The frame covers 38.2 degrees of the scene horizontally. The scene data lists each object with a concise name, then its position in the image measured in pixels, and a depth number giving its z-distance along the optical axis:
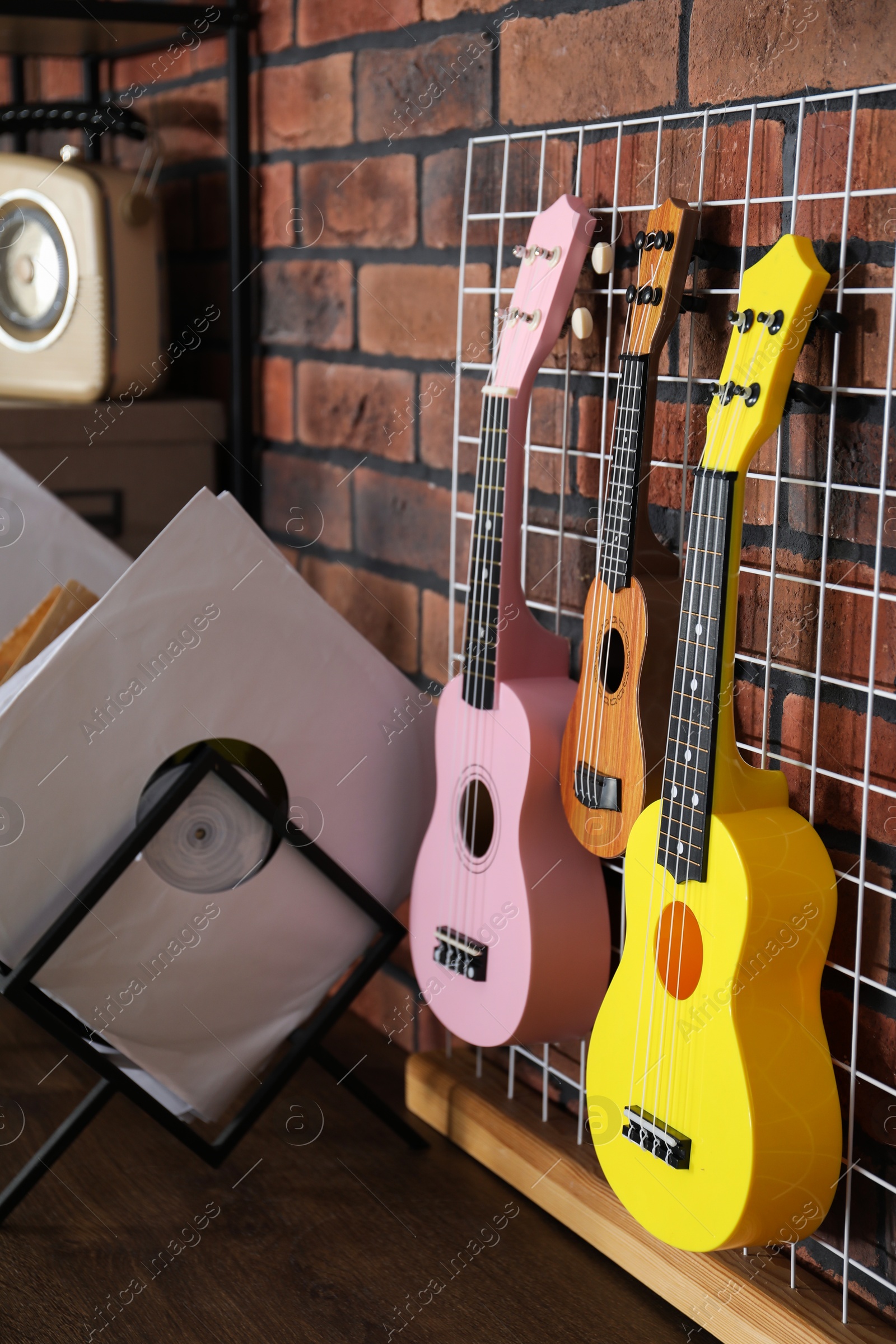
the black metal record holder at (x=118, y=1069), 0.99
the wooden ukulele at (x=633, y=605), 0.90
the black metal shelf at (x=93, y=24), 1.33
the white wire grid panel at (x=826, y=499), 0.82
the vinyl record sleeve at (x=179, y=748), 0.97
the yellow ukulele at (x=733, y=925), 0.81
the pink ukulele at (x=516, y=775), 1.01
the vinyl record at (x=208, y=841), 1.03
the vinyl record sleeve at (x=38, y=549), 1.25
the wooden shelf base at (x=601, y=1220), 0.90
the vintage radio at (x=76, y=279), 1.41
